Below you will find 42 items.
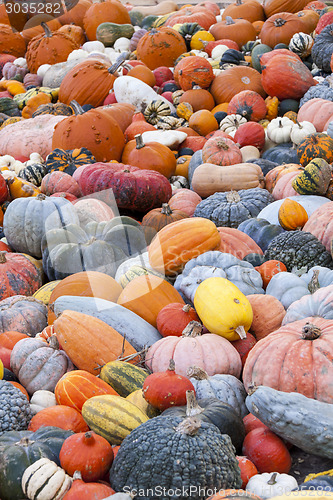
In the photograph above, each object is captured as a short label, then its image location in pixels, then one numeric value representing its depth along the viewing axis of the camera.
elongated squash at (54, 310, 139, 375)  3.29
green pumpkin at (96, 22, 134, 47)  10.05
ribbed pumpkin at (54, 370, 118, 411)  2.86
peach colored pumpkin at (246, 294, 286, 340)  3.59
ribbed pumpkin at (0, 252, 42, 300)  4.40
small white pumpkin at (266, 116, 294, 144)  6.38
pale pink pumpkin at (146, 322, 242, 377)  3.22
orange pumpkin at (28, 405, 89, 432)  2.75
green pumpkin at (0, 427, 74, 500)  2.32
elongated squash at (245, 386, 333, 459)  2.50
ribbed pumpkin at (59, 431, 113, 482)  2.33
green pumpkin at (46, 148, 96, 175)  5.89
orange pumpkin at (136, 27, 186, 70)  8.91
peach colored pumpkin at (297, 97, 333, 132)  6.20
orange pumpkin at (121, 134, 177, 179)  6.04
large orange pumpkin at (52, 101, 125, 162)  6.26
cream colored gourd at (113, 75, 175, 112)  7.59
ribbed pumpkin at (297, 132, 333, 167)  5.38
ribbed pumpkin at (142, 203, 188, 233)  4.96
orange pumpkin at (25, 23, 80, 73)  9.31
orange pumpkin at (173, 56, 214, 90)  7.66
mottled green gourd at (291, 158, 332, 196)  4.89
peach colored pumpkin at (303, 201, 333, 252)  4.27
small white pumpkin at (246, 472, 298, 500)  2.33
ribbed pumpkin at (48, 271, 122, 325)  3.97
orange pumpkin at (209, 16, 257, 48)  9.11
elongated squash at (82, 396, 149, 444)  2.59
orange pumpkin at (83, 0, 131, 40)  10.33
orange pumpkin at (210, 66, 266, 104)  7.57
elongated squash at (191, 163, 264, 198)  5.61
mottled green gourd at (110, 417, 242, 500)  2.21
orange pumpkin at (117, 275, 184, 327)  3.85
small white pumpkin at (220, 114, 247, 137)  6.95
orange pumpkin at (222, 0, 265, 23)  9.76
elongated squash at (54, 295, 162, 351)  3.60
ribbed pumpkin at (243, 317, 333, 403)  2.82
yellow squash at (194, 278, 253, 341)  3.34
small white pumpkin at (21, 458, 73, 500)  2.24
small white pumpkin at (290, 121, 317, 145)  6.10
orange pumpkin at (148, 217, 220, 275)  4.25
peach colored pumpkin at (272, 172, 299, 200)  5.24
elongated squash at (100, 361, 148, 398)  3.04
